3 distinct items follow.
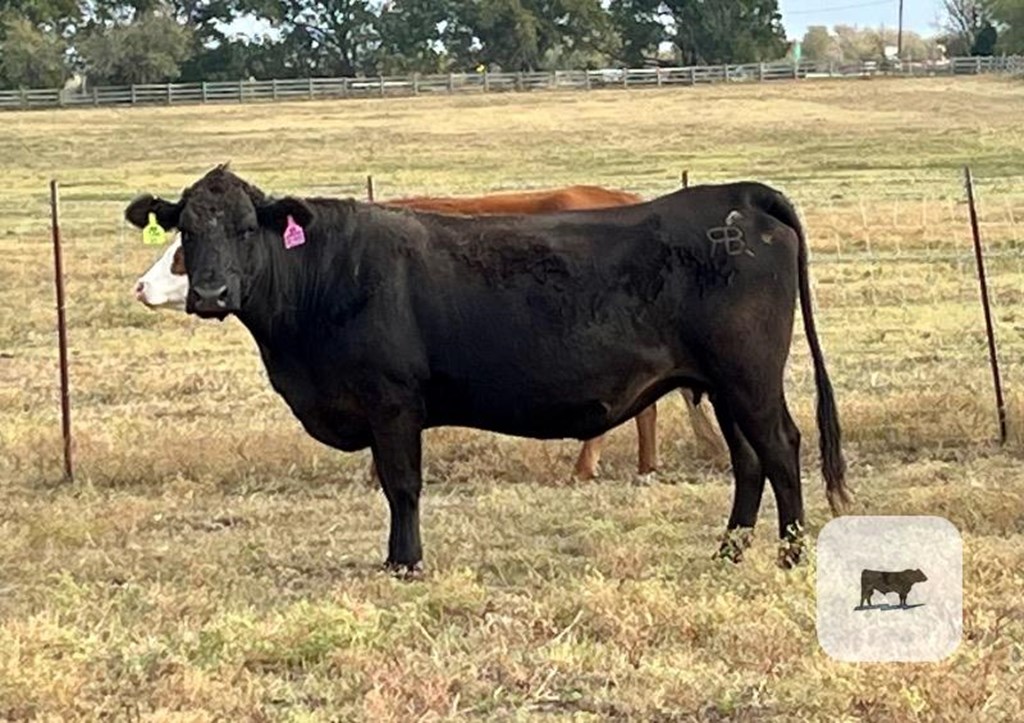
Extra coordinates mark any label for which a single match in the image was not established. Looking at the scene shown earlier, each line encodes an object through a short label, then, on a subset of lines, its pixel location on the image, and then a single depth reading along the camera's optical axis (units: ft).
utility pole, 318.90
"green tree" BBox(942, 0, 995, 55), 275.30
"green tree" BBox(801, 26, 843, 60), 331.36
